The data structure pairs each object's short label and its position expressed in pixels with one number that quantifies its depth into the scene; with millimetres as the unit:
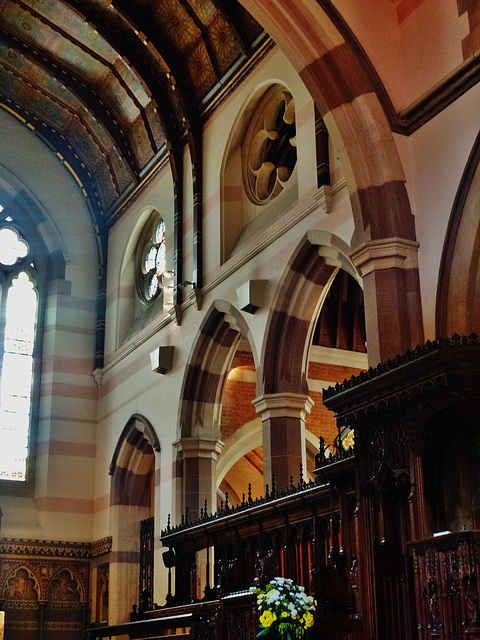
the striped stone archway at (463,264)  8055
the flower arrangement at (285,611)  6855
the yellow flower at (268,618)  6895
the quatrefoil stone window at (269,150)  12320
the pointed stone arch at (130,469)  15023
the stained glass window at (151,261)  15250
